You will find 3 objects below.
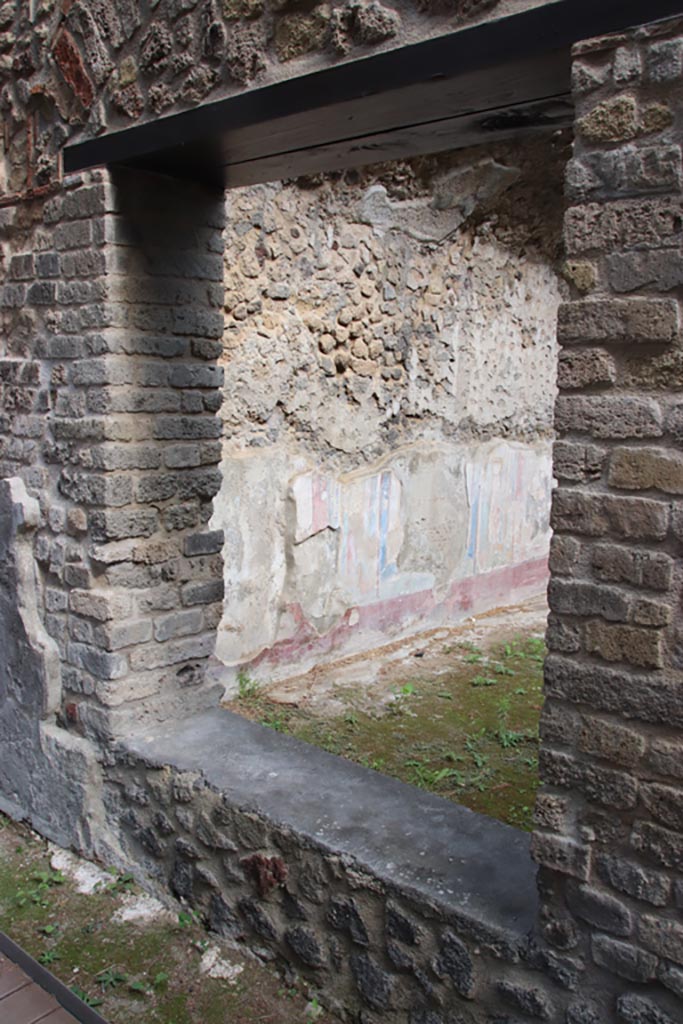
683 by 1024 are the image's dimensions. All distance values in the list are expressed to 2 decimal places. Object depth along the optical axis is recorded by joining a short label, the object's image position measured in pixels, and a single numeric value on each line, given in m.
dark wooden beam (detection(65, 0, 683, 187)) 2.13
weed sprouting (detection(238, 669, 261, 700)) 5.37
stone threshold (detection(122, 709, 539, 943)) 2.55
